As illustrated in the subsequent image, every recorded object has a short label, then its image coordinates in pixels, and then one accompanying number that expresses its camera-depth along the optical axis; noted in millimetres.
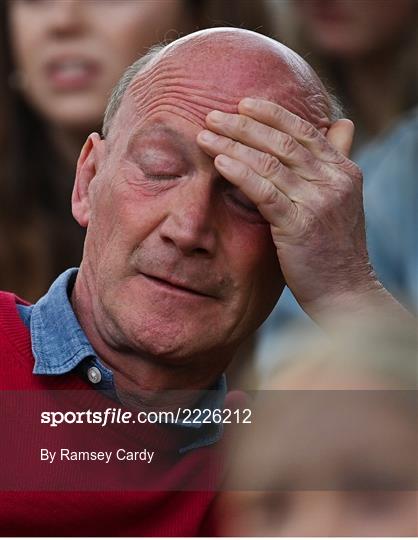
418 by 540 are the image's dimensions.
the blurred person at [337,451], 2695
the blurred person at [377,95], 7930
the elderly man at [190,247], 4801
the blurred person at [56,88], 9273
